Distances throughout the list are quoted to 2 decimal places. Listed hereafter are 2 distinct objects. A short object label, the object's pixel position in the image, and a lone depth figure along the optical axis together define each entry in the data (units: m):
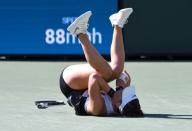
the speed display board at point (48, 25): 29.37
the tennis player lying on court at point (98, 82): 14.83
